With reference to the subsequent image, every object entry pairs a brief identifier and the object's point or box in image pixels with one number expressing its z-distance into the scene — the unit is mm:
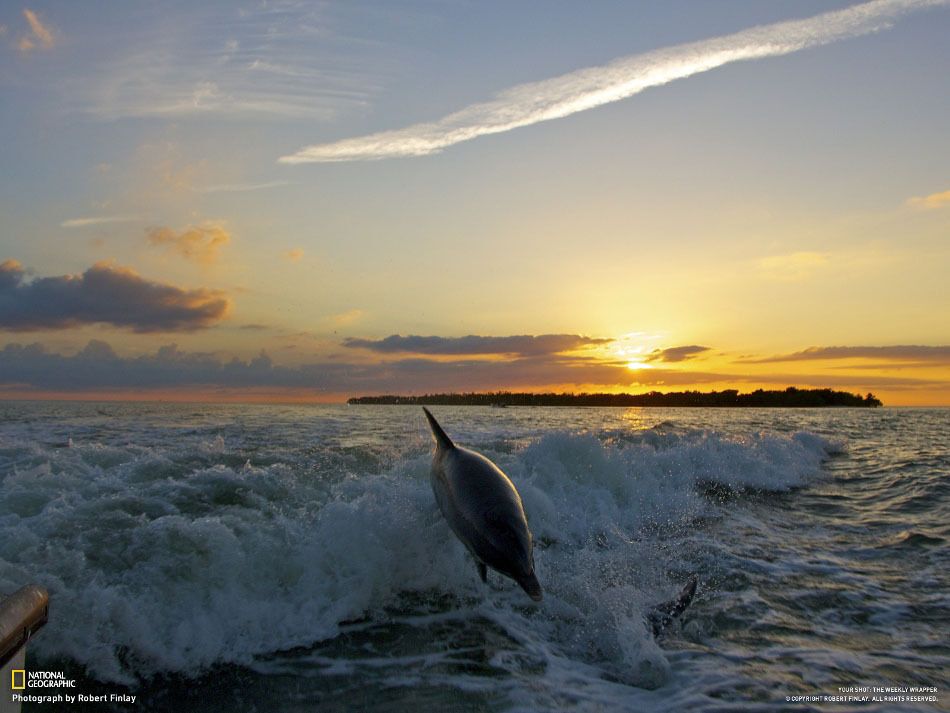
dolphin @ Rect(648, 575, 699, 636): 6711
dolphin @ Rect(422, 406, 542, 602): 4250
